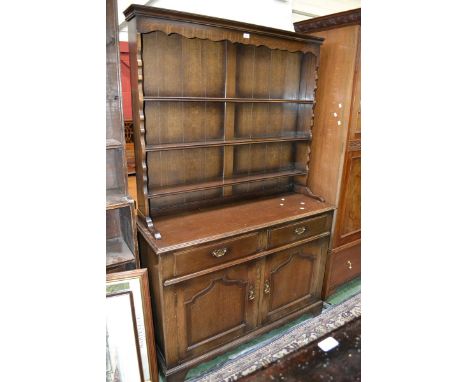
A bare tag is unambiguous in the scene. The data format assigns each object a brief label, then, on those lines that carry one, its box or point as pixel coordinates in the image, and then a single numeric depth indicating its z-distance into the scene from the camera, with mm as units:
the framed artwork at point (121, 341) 1428
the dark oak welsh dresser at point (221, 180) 1539
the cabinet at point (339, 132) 1872
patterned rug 1716
